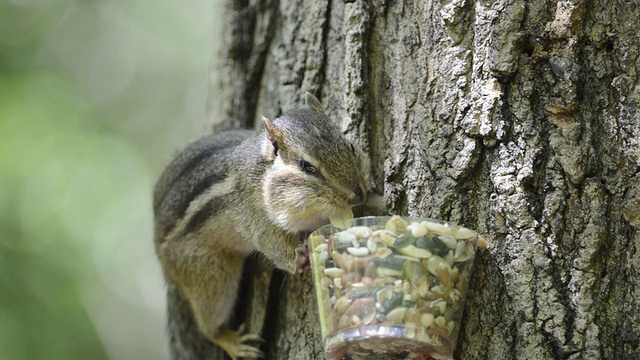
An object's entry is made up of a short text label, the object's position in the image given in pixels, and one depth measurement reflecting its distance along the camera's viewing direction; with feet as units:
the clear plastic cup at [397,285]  19.40
